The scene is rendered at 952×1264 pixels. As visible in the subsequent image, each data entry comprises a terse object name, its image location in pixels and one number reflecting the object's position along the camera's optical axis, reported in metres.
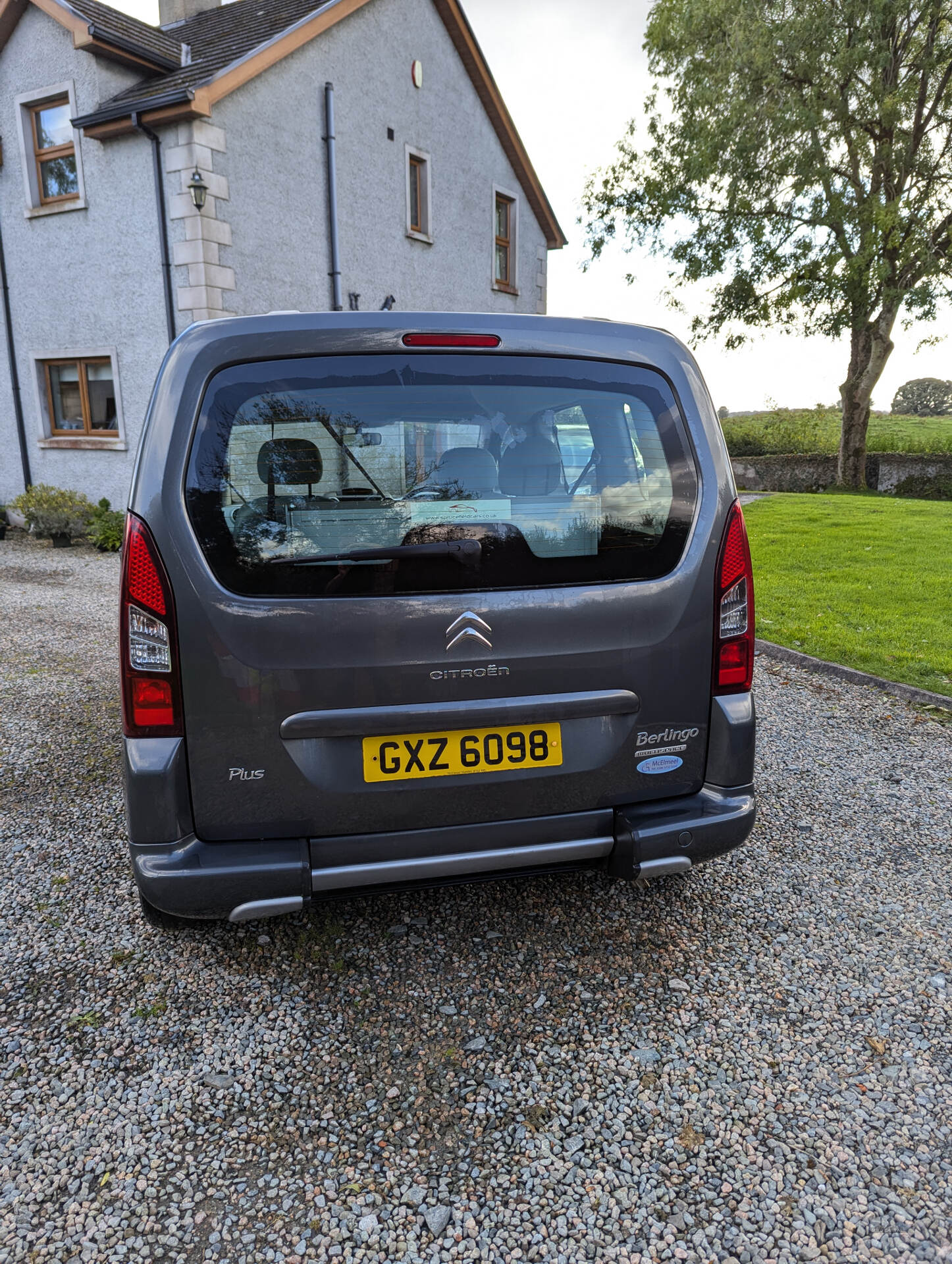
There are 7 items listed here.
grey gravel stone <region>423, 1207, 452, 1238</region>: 1.75
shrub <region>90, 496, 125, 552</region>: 12.45
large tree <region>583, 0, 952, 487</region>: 18.45
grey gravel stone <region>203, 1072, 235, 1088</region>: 2.15
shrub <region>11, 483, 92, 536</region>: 12.71
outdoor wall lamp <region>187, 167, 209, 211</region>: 11.41
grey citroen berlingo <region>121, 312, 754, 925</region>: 2.17
